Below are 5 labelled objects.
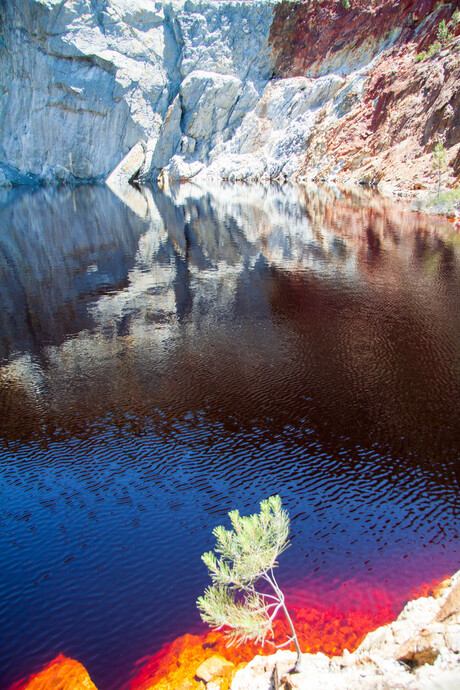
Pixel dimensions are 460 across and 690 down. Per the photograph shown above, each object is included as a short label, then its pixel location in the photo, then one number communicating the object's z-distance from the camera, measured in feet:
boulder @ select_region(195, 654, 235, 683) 22.58
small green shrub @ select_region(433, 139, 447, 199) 145.69
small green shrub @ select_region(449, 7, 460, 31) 193.06
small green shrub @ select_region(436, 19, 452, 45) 194.43
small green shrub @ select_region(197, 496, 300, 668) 21.15
